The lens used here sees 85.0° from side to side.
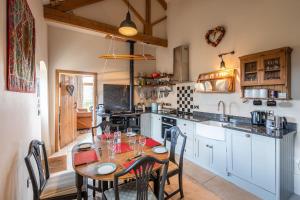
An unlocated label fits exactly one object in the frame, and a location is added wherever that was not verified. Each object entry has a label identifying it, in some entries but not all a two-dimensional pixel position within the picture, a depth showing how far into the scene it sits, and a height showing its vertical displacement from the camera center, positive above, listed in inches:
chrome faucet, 123.1 -15.0
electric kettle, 99.3 -12.5
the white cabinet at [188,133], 128.3 -28.2
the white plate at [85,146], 77.7 -23.3
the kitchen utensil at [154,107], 183.5 -10.5
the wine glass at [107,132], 90.7 -18.9
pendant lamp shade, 94.0 +40.9
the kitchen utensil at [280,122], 89.2 -14.1
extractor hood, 153.6 +31.5
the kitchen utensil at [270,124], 90.7 -15.1
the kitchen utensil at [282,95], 88.2 +0.9
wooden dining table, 53.7 -24.8
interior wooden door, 156.1 -12.3
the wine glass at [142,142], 74.0 -20.0
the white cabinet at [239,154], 90.2 -32.9
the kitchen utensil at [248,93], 102.7 +2.5
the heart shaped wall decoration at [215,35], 124.5 +49.1
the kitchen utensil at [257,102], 101.6 -3.3
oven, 145.9 -23.4
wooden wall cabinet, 87.3 +15.7
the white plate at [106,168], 55.3 -24.8
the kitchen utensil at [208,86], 130.1 +8.9
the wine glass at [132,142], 78.0 -22.6
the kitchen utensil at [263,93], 94.1 +2.2
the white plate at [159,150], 73.7 -23.9
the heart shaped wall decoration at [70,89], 166.2 +9.7
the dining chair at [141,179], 49.1 -25.9
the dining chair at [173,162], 78.3 -33.3
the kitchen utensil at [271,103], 94.6 -3.6
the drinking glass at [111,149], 69.1 -22.6
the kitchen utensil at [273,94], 91.7 +1.5
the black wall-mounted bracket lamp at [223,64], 121.3 +24.5
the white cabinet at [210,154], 104.8 -39.1
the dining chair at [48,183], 57.0 -35.0
